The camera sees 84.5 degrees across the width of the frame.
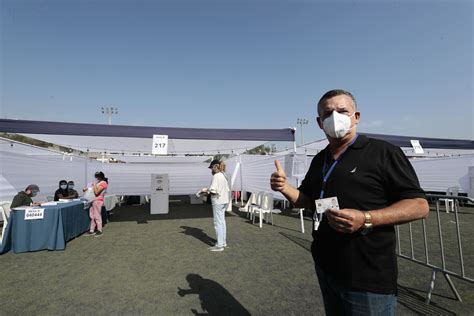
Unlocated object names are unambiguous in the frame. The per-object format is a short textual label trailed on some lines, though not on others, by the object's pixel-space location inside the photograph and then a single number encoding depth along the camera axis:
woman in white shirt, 4.97
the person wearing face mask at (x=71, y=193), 7.38
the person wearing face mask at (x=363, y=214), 1.03
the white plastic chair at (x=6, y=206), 6.14
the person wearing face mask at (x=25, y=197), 5.41
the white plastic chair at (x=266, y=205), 7.26
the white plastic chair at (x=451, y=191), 10.49
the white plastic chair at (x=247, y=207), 8.63
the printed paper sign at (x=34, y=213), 5.09
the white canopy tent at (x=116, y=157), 5.99
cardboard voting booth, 10.06
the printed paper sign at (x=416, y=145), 7.52
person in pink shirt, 6.32
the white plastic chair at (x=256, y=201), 8.04
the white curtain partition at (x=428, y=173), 9.86
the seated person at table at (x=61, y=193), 7.20
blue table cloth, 4.98
